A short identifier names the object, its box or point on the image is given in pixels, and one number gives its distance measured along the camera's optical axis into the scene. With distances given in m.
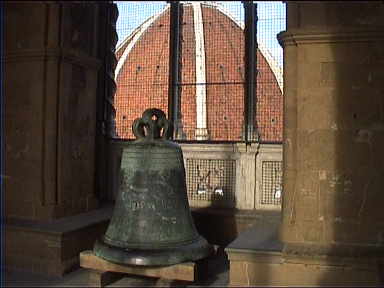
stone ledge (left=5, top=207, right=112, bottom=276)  5.72
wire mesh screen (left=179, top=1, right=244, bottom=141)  7.82
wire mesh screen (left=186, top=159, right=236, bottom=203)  7.52
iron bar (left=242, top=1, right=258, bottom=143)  7.63
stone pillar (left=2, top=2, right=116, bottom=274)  6.01
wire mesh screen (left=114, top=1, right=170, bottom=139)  8.14
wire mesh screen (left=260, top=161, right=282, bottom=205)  7.30
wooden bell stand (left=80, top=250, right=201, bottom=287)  4.29
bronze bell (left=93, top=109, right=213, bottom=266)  4.32
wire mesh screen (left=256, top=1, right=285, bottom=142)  7.53
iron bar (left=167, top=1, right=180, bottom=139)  8.00
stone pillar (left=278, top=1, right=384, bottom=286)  4.39
